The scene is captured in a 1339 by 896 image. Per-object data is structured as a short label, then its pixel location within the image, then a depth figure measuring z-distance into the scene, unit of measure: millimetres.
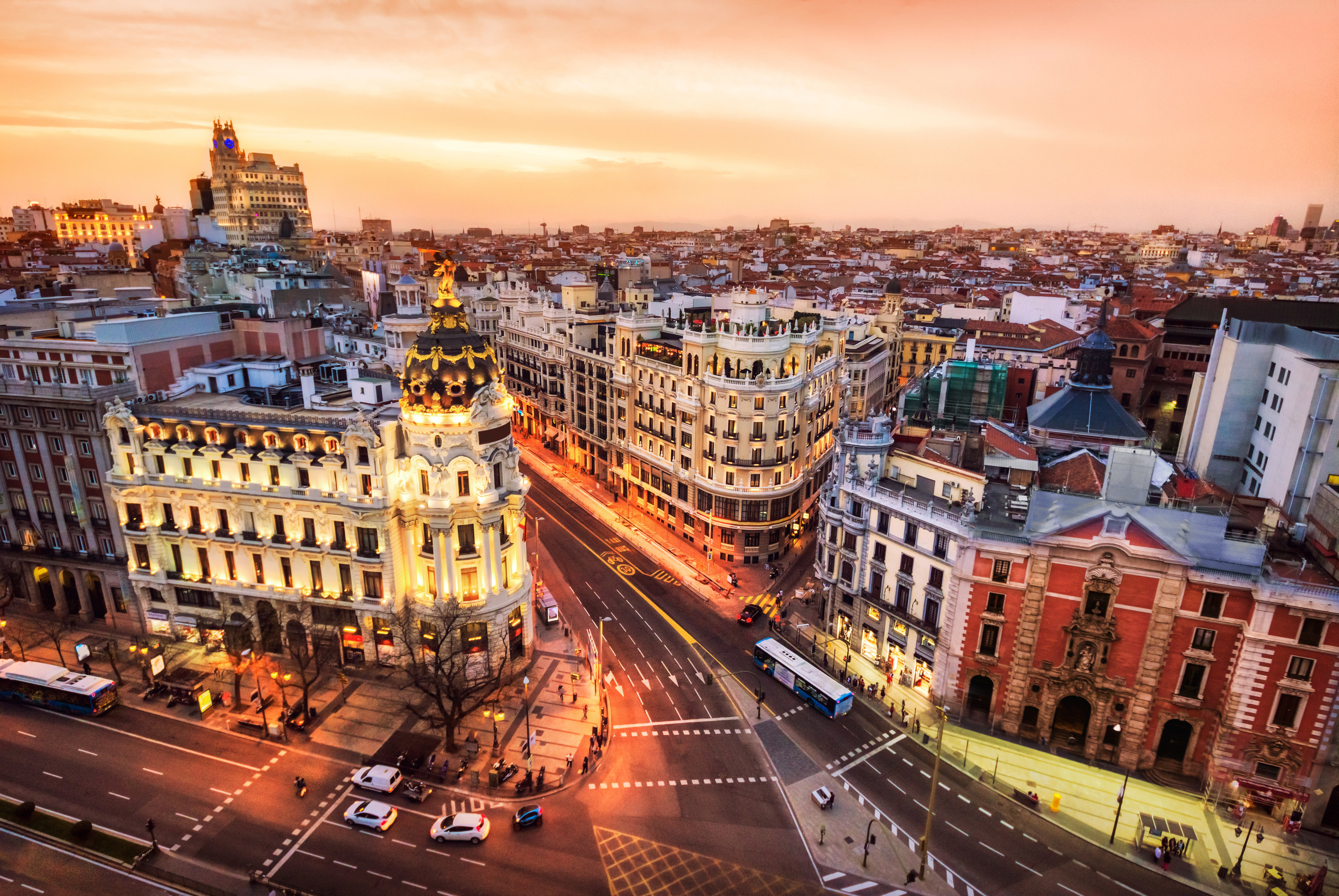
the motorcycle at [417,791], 56438
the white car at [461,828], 52438
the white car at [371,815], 53375
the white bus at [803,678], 67250
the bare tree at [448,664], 61312
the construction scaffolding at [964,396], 95625
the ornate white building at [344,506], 66312
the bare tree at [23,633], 74562
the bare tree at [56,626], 72375
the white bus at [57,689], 64125
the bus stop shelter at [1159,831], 54125
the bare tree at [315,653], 64812
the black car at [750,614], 83688
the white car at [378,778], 56750
